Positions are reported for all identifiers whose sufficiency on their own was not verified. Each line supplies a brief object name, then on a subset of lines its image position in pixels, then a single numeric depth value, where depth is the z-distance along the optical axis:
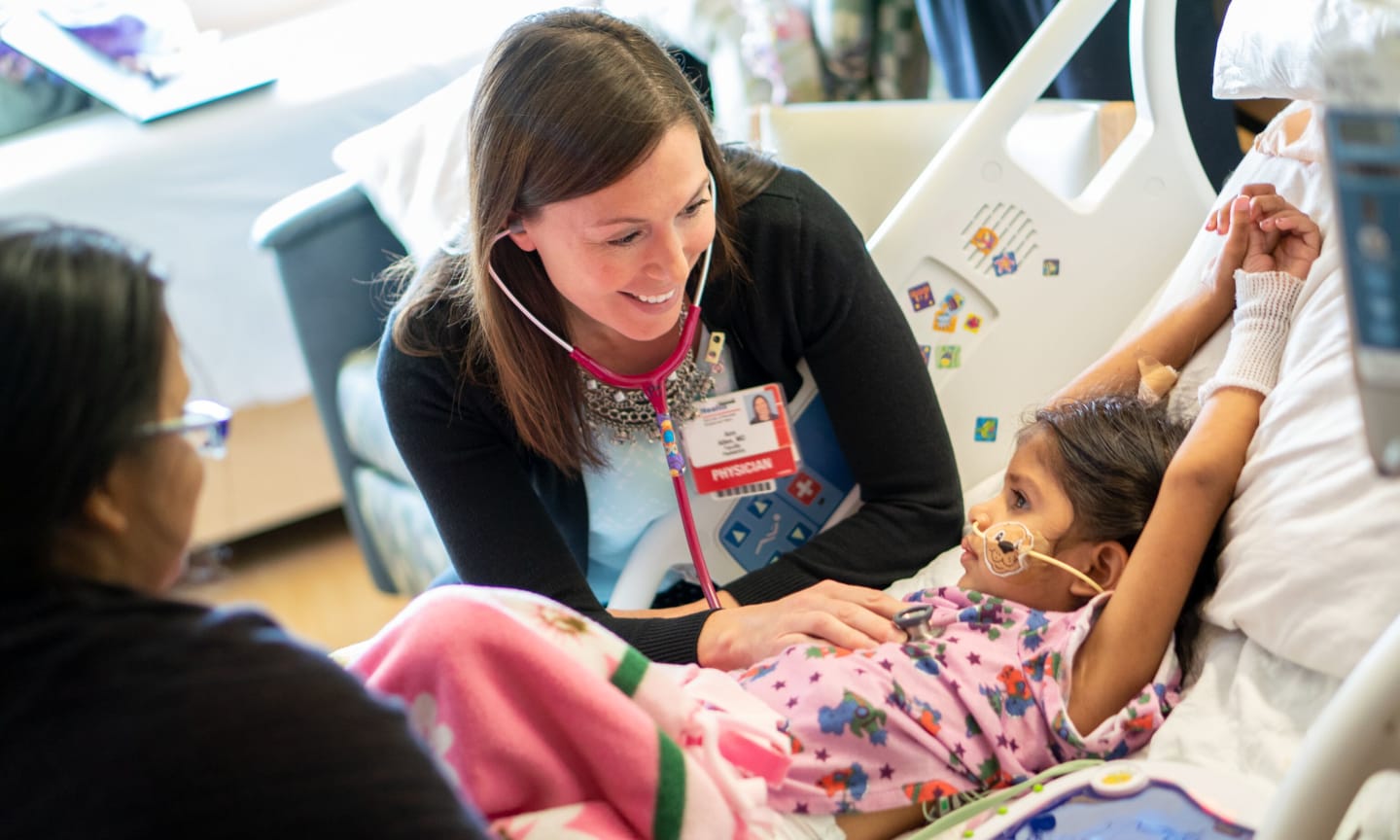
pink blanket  1.06
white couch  3.04
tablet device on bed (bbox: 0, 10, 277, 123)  3.17
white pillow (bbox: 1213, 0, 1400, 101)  1.22
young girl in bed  1.08
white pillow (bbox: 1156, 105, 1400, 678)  1.18
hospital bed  1.19
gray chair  2.71
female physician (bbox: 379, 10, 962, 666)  1.48
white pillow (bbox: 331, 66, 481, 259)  2.58
